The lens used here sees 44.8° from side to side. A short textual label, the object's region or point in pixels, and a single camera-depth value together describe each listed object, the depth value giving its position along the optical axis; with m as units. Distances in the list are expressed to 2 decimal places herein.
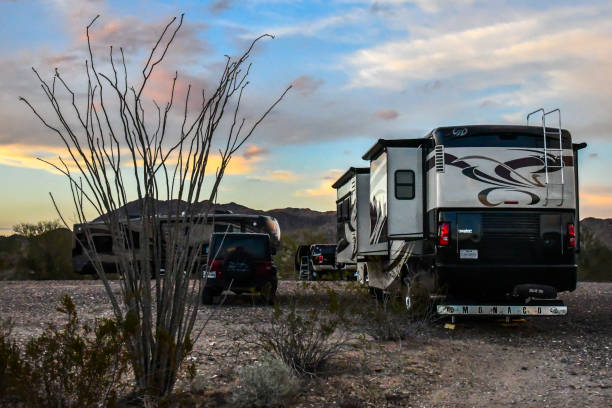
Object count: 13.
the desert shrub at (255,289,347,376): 7.87
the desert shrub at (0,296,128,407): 5.38
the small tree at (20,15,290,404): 5.95
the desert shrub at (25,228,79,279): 33.81
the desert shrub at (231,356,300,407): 6.70
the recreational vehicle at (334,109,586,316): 11.89
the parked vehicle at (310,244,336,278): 28.59
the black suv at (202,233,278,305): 16.81
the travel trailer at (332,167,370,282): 16.77
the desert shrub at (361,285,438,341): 10.25
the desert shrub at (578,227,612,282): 35.88
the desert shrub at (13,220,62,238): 35.09
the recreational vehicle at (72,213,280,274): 29.84
